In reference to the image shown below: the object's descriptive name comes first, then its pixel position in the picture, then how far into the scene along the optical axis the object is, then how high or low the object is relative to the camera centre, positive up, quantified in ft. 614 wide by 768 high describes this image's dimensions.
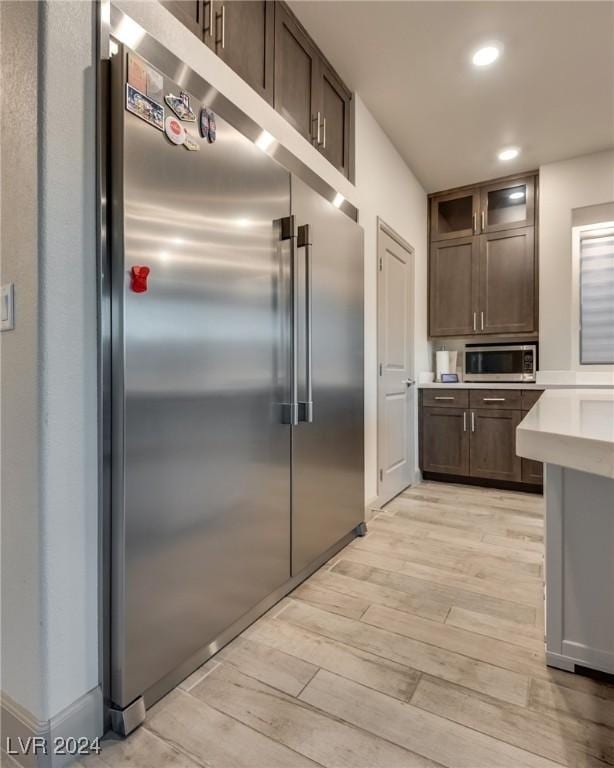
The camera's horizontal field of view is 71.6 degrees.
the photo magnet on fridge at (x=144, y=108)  3.77 +2.51
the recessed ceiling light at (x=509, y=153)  11.77 +6.37
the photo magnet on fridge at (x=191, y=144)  4.36 +2.46
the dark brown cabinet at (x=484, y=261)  13.09 +3.80
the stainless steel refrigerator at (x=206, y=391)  3.82 -0.13
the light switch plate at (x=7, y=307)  3.61 +0.63
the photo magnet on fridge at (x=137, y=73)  3.79 +2.78
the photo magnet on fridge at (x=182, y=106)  4.18 +2.77
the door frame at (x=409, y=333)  10.23 +1.38
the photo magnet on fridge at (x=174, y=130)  4.13 +2.48
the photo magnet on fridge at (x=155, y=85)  3.97 +2.79
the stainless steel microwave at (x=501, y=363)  12.92 +0.53
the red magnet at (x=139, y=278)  3.82 +0.92
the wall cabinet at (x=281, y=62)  5.65 +5.08
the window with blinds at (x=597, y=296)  12.19 +2.41
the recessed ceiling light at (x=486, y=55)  8.07 +6.28
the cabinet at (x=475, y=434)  12.07 -1.64
